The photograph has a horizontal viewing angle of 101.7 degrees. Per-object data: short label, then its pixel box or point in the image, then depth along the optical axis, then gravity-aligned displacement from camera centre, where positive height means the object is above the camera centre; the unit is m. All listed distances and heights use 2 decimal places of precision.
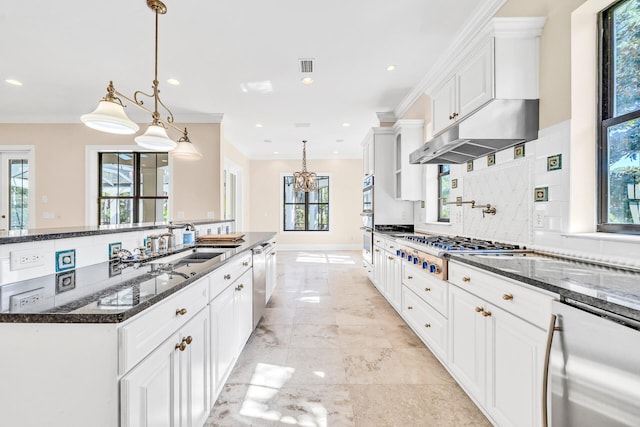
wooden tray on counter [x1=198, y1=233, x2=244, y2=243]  2.60 -0.26
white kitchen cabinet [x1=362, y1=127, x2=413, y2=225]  4.20 +0.42
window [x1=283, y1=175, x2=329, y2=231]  8.25 +0.17
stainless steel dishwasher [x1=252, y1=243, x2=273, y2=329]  2.47 -0.70
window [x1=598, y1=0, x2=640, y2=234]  1.38 +0.52
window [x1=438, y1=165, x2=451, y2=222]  3.38 +0.33
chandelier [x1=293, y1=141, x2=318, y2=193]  6.36 +0.80
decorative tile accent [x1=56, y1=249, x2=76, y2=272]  1.26 -0.24
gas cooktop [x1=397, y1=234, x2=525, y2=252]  1.93 -0.25
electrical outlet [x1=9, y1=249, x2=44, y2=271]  1.08 -0.21
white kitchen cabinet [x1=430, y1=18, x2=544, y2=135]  1.79 +1.09
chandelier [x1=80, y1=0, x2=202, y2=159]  1.71 +0.64
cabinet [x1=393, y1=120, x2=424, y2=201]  3.78 +0.77
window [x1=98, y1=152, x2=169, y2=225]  5.02 +0.52
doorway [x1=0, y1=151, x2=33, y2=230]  4.84 +0.45
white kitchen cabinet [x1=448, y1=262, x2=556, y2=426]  1.13 -0.66
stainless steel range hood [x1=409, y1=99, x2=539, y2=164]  1.84 +0.64
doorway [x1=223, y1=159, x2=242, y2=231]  6.41 +0.59
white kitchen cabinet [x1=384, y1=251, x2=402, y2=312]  2.85 -0.77
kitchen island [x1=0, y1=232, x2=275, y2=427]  0.79 -0.46
